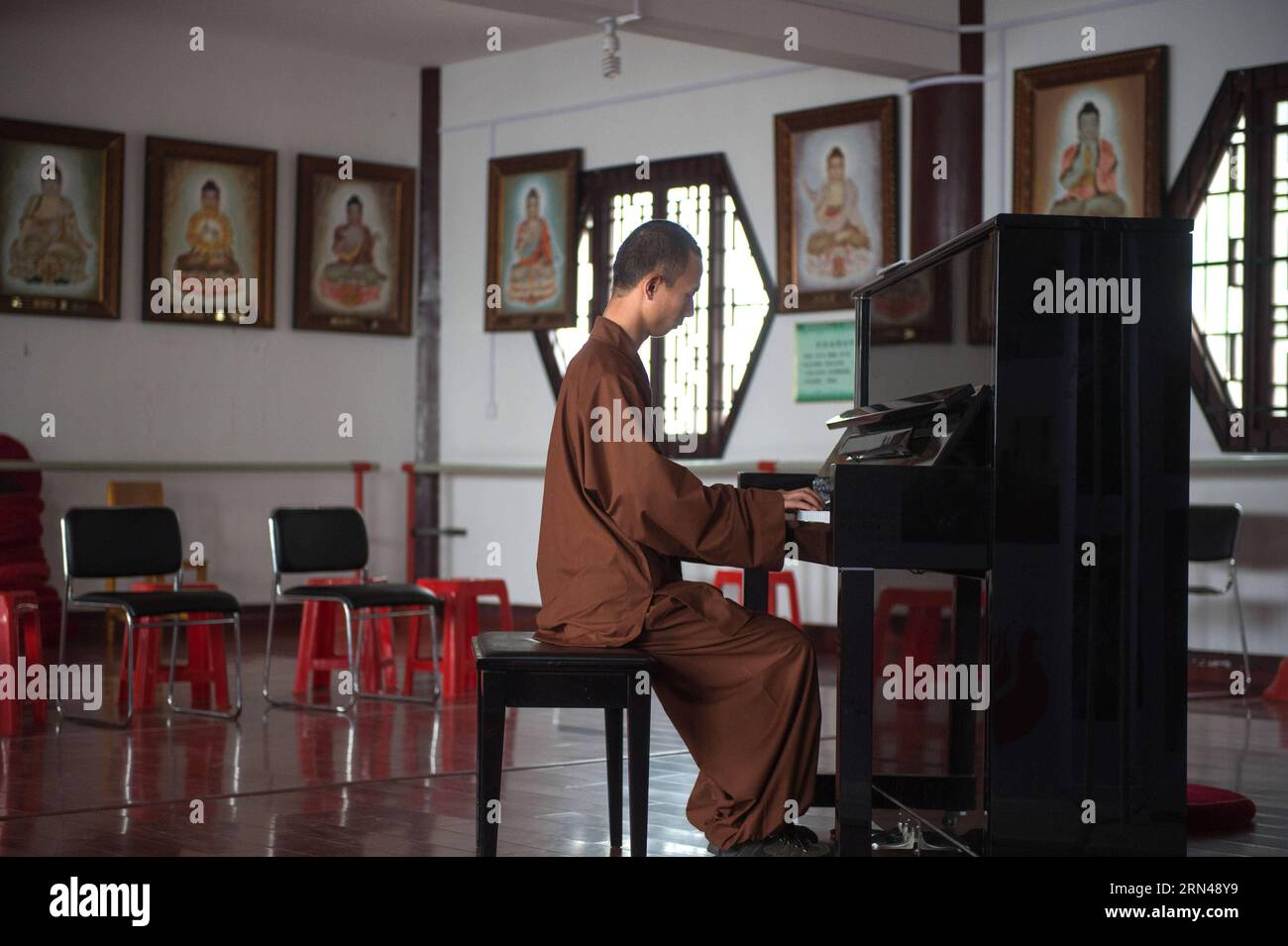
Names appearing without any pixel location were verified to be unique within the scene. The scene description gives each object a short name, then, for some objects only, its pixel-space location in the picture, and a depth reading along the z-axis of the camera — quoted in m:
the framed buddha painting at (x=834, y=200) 8.20
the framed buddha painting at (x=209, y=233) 9.02
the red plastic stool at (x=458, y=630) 7.00
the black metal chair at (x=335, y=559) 6.60
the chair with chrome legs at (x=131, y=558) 6.12
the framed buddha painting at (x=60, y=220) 8.48
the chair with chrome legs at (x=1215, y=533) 6.73
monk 3.48
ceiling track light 6.95
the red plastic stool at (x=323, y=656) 7.09
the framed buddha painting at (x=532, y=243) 9.45
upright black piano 3.21
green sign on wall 8.38
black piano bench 3.34
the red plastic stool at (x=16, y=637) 5.87
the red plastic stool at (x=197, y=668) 6.61
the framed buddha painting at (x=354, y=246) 9.58
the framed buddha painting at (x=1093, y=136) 7.35
